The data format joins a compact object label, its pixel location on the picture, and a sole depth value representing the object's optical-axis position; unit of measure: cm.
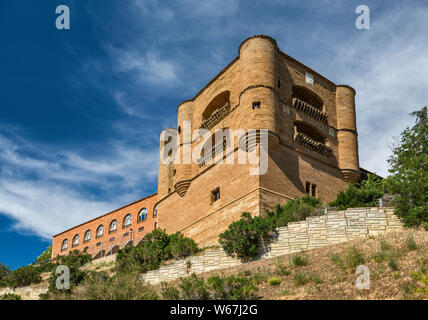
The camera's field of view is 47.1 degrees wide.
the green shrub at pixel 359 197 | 2373
